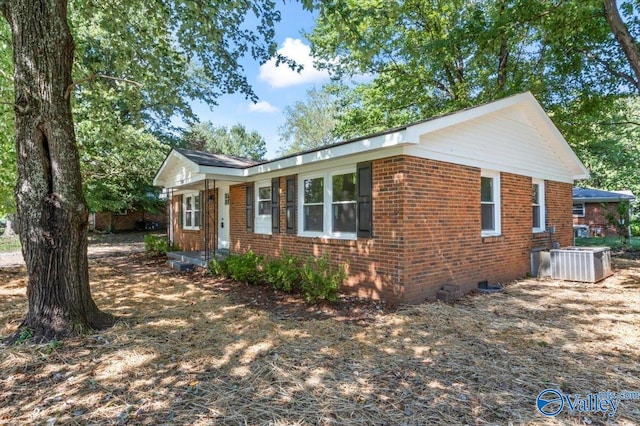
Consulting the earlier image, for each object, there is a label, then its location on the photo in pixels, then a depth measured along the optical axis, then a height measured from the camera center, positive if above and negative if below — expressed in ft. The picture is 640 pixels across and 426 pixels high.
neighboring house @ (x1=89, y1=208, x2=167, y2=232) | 79.92 -0.18
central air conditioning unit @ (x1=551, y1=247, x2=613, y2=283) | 25.93 -3.76
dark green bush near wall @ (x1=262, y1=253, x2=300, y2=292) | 22.48 -3.64
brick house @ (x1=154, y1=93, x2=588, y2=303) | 19.67 +1.24
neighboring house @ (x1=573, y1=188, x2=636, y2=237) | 65.57 +1.17
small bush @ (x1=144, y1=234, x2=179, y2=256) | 44.04 -3.32
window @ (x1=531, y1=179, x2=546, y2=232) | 30.42 +0.82
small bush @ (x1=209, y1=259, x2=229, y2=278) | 28.48 -4.08
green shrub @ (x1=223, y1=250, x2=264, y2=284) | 25.66 -3.66
